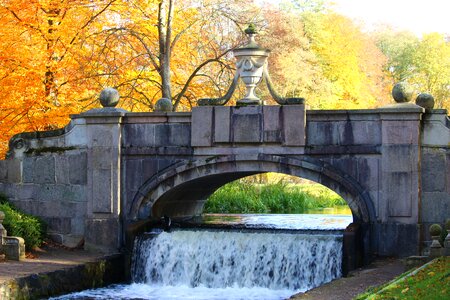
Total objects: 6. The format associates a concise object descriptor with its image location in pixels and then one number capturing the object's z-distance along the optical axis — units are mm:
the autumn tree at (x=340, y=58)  47781
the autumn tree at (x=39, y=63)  19516
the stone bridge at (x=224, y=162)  15711
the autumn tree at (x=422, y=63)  56438
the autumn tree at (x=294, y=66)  41906
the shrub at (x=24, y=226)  16397
